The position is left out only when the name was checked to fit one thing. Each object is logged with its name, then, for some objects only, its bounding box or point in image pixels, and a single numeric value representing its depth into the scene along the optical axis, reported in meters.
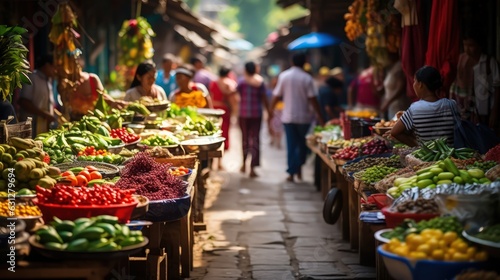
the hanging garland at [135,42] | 16.45
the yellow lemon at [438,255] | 5.23
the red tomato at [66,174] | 7.09
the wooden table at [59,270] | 5.12
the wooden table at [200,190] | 10.56
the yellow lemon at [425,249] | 5.26
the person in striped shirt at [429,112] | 8.59
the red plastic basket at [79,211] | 5.78
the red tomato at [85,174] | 7.21
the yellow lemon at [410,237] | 5.37
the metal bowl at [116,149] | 9.16
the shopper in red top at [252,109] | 16.78
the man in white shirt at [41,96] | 12.58
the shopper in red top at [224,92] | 17.48
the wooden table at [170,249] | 7.04
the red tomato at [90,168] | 7.45
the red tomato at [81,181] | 6.96
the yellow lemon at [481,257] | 5.23
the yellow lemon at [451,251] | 5.26
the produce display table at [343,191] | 10.58
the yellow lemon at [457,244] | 5.31
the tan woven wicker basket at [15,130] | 7.88
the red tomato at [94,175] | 7.24
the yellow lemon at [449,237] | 5.37
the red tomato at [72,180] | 6.87
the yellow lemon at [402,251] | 5.33
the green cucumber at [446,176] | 6.66
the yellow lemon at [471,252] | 5.25
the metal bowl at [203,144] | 10.20
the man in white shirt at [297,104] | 15.51
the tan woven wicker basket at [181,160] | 8.87
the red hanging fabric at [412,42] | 10.93
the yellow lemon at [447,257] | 5.23
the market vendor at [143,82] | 12.38
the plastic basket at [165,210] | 6.77
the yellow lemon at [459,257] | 5.21
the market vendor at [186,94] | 14.23
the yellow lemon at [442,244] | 5.32
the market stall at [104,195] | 5.30
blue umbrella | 19.45
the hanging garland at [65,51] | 12.04
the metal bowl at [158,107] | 11.66
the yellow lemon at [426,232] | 5.38
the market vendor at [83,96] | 12.58
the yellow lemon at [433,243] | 5.29
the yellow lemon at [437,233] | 5.37
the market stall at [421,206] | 5.28
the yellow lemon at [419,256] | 5.23
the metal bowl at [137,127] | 10.66
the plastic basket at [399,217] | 5.93
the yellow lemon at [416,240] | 5.31
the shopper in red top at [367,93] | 16.47
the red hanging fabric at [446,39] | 9.80
